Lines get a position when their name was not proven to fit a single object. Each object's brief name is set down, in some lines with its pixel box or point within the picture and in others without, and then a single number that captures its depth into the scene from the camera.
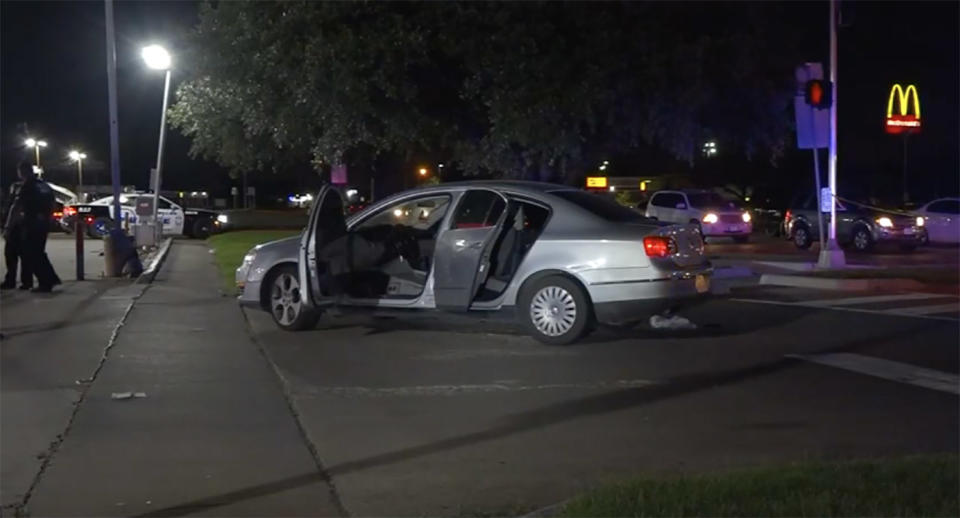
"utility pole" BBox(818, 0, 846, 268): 21.36
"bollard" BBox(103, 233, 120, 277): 19.66
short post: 18.94
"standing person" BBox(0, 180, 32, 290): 16.94
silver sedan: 11.87
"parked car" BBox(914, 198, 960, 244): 30.27
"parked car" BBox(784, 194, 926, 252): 28.42
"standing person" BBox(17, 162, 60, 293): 16.84
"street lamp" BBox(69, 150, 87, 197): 61.79
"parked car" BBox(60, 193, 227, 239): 37.06
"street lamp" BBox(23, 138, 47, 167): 58.42
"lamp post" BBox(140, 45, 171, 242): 23.66
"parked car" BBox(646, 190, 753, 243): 32.56
